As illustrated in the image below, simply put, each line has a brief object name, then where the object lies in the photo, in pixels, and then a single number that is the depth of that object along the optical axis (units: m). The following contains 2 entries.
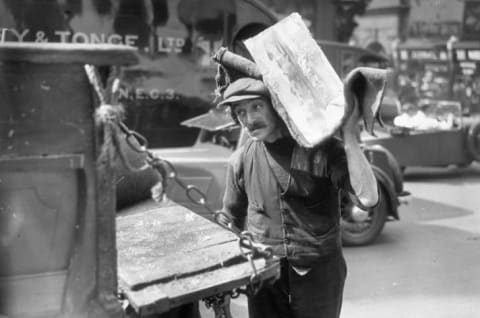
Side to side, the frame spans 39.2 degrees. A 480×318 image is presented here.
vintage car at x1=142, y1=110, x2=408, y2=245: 6.18
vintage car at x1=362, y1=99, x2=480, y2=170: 10.16
